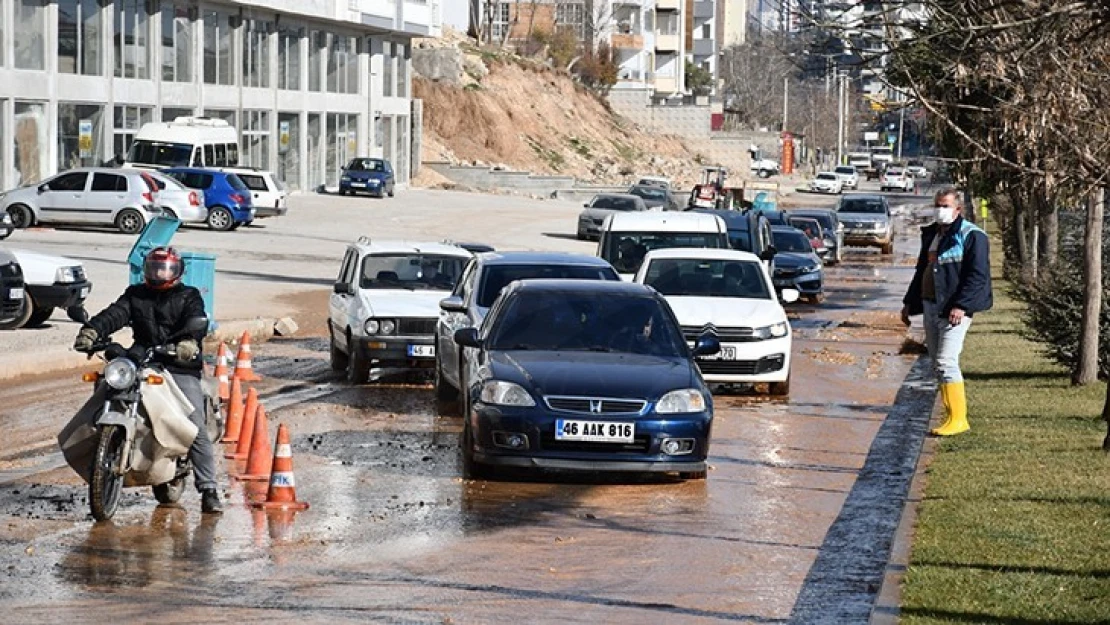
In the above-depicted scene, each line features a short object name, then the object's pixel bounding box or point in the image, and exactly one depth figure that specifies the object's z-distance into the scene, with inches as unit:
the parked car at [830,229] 2028.8
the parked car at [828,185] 4352.9
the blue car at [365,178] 2805.1
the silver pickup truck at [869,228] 2356.1
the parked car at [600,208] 2292.1
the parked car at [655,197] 2610.7
